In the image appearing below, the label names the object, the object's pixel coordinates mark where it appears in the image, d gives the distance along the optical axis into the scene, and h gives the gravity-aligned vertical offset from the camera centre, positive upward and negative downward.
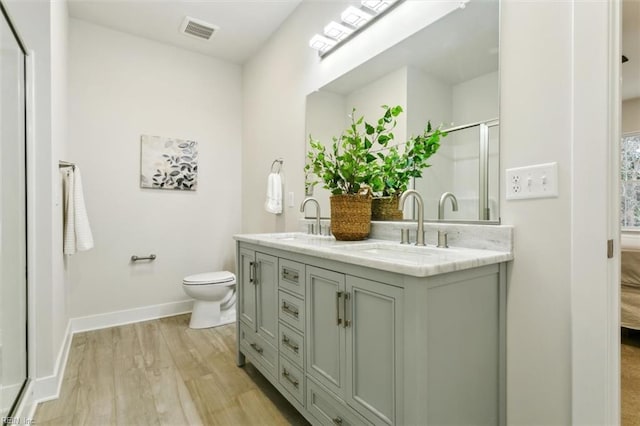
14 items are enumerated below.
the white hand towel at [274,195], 2.68 +0.13
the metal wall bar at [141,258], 2.89 -0.42
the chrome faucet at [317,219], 2.14 -0.05
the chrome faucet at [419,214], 1.40 -0.01
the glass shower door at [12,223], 1.38 -0.06
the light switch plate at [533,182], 1.10 +0.10
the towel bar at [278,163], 2.75 +0.42
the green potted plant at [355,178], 1.70 +0.18
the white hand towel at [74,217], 2.17 -0.04
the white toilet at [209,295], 2.62 -0.70
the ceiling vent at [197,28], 2.66 +1.58
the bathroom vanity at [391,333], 0.95 -0.43
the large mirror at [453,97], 1.33 +0.55
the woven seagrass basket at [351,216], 1.69 -0.03
